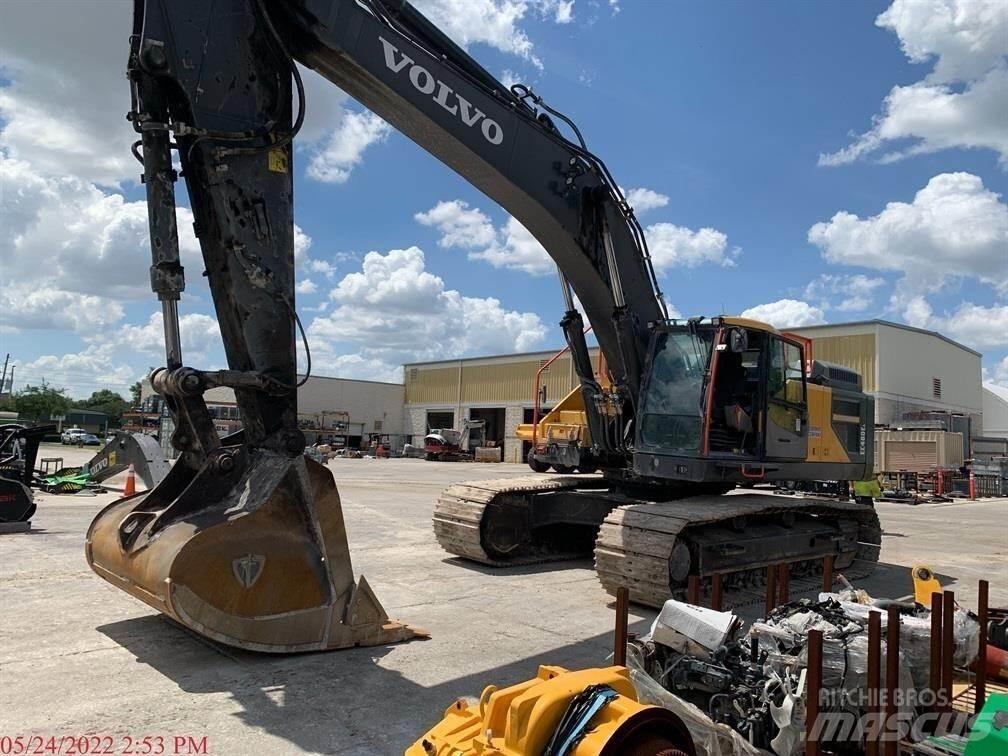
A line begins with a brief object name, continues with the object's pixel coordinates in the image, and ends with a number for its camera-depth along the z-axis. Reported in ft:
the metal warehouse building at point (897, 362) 102.68
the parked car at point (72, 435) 177.93
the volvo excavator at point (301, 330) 15.87
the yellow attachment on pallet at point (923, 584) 15.61
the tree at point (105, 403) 318.86
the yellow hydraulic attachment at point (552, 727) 8.55
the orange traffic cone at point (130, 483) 48.64
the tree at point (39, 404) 268.62
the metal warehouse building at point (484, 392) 148.77
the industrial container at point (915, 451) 89.56
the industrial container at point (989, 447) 113.29
